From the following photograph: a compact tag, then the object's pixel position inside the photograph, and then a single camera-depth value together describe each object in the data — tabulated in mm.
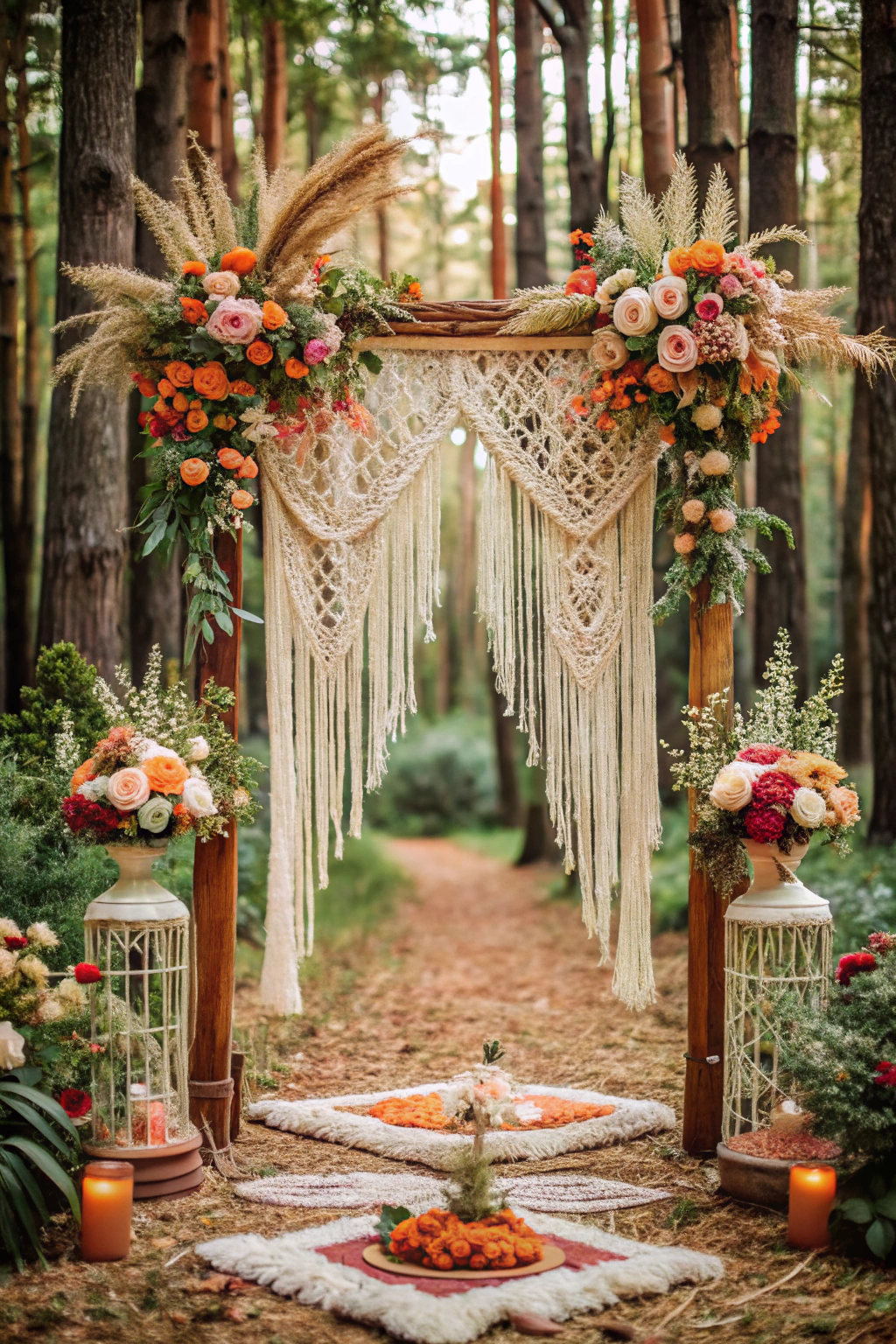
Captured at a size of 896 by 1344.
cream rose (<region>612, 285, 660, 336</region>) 3820
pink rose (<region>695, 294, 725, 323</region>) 3764
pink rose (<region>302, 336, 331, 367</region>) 3805
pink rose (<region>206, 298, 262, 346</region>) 3752
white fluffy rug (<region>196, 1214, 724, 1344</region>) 2623
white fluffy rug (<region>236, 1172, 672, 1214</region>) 3465
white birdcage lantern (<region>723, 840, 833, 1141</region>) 3598
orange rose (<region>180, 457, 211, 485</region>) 3812
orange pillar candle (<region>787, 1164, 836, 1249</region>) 3078
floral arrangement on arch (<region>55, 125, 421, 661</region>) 3789
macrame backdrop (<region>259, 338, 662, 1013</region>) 4086
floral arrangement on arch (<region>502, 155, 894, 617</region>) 3805
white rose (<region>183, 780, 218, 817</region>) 3525
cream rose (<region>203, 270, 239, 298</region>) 3781
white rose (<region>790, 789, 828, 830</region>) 3475
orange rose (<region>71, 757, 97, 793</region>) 3547
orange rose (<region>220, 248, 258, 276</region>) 3822
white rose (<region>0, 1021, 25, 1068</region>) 3016
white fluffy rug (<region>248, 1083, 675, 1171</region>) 4000
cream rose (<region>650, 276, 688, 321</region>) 3795
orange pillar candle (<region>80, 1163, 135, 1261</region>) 3037
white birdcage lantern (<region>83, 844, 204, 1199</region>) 3459
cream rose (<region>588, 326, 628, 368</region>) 3908
